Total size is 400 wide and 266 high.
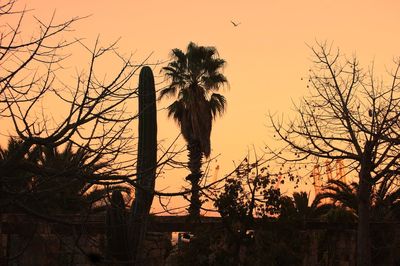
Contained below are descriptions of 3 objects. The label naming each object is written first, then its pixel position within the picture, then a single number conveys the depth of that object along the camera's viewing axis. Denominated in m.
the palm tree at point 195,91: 33.38
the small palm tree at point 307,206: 29.53
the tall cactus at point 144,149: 14.55
